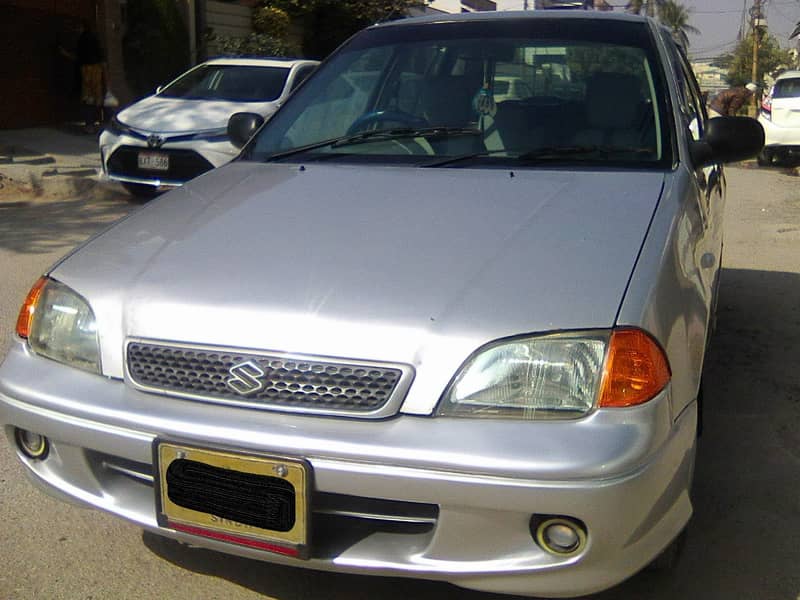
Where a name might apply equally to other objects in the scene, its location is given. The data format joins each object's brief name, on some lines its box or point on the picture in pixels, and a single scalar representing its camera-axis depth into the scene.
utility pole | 42.60
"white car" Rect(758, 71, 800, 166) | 14.34
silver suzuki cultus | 2.17
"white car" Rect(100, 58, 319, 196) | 9.27
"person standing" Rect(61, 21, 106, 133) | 13.91
